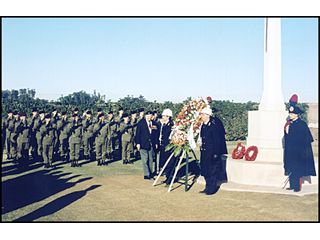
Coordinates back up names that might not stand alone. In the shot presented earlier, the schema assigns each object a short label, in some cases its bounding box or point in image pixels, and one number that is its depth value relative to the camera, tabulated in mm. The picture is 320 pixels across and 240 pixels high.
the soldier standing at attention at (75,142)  12289
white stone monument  9852
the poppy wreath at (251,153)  9758
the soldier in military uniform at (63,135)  12844
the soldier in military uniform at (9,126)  12120
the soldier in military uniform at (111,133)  13828
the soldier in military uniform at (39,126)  12211
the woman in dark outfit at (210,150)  8430
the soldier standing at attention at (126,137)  13391
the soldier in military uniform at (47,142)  11829
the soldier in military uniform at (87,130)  13378
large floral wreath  8945
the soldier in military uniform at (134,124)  14305
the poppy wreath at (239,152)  9961
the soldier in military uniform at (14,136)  11828
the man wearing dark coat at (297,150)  8539
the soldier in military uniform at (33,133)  12474
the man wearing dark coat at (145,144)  10369
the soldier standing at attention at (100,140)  12867
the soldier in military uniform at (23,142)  11281
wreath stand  8586
